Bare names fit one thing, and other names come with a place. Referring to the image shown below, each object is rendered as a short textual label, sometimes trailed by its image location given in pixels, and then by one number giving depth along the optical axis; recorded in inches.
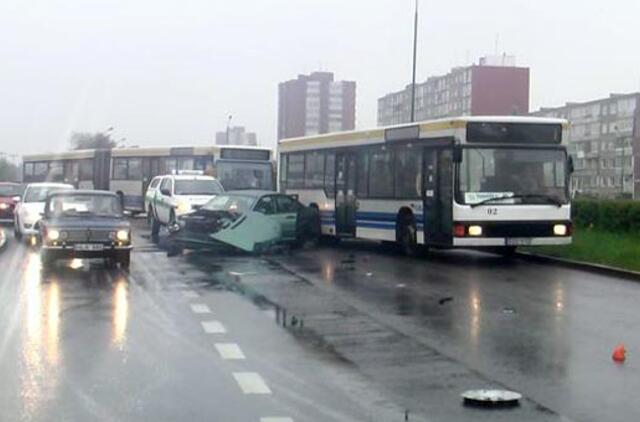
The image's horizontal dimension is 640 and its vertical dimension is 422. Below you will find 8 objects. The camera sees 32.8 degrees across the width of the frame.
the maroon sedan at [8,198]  1514.5
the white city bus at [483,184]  853.8
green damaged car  992.2
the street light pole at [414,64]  1497.3
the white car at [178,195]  1246.3
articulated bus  1533.0
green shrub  1109.7
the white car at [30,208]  1143.0
